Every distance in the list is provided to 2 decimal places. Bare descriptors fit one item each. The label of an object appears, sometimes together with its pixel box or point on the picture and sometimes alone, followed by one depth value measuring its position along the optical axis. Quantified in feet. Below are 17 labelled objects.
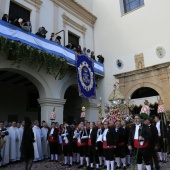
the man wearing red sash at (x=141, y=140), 18.86
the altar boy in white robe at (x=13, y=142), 30.09
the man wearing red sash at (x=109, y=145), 22.54
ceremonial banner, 40.40
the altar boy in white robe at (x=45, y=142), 33.73
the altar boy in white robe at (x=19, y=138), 31.12
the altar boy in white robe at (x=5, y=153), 28.58
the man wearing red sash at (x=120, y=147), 24.68
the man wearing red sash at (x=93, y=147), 25.21
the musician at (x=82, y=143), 26.78
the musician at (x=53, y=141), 30.50
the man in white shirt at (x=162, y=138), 26.37
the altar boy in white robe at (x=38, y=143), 31.34
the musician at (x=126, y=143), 26.09
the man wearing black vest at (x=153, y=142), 19.71
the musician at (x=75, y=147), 28.21
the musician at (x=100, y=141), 25.35
